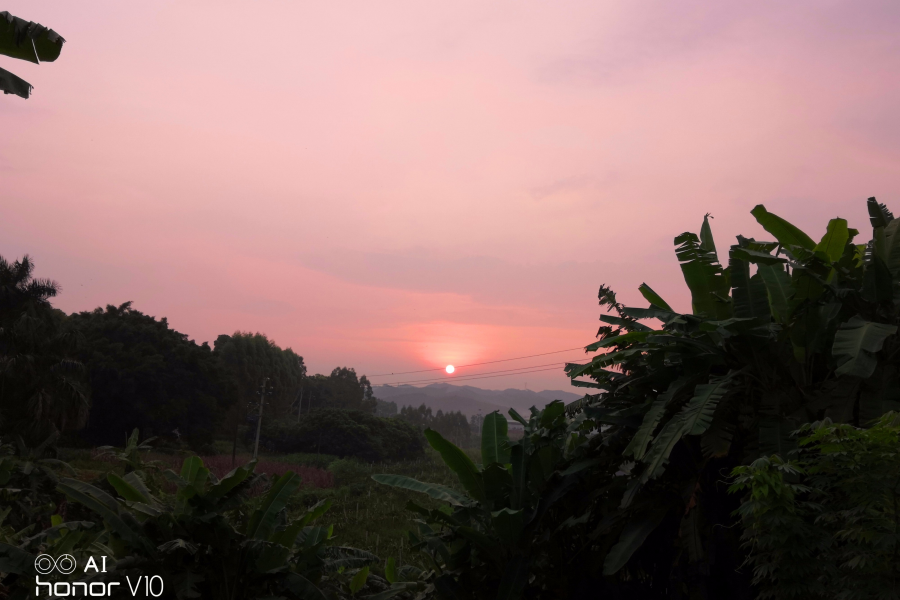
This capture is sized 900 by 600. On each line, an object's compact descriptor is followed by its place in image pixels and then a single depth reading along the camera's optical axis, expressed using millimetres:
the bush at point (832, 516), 4004
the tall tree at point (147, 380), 42969
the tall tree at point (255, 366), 72875
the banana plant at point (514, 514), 7137
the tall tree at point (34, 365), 26875
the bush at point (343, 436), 57594
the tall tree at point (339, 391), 102000
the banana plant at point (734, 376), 5621
